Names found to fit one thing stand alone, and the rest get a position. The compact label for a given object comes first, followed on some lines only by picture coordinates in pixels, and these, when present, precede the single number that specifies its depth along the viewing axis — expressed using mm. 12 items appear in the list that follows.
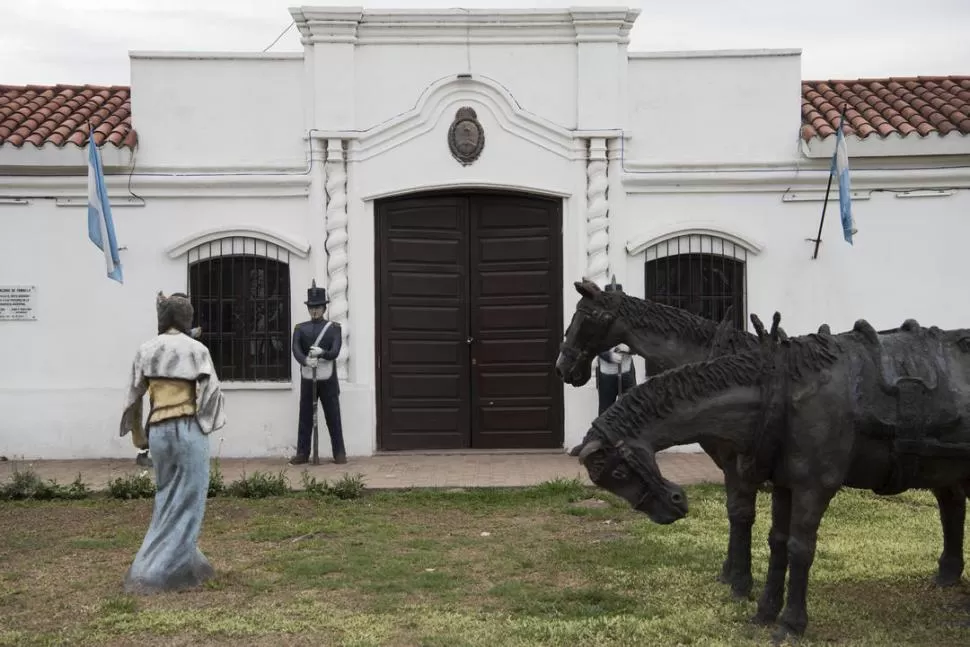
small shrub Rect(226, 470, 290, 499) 9961
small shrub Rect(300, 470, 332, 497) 9872
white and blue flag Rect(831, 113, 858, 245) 11555
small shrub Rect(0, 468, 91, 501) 10031
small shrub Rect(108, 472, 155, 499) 10047
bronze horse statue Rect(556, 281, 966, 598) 6141
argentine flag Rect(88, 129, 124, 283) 11328
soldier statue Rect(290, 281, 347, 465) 11880
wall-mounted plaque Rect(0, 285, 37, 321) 12562
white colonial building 12484
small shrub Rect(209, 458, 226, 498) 10070
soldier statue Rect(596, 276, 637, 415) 11688
